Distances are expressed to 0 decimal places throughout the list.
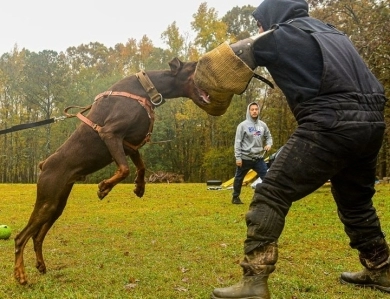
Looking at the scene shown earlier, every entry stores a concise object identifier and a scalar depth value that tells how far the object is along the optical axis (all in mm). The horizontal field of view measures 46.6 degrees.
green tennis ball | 6121
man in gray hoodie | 9883
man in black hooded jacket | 2891
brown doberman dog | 3865
